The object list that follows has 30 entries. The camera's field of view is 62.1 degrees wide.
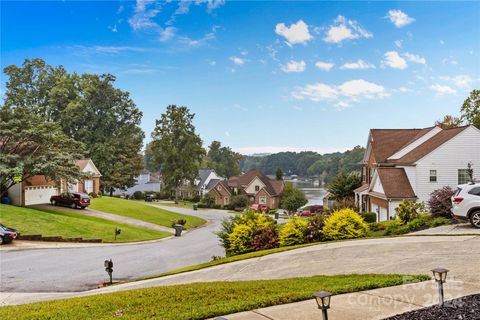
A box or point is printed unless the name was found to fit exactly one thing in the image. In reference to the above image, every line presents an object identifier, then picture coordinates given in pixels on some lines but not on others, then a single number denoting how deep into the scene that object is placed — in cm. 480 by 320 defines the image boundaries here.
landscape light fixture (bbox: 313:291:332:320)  548
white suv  1564
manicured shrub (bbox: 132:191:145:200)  7806
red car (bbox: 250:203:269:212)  5953
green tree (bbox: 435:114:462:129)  5342
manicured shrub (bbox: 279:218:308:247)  1830
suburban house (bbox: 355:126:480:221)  2962
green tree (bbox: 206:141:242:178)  12235
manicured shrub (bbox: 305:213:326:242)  1850
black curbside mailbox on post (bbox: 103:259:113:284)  1593
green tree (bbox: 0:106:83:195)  3112
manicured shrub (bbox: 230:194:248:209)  6719
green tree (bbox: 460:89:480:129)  4681
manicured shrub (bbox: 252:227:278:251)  1870
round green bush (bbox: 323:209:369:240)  1780
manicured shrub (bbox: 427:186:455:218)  1833
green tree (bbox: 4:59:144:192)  6184
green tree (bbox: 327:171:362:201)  4250
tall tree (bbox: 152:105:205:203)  6675
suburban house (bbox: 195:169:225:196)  8669
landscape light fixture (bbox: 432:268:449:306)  659
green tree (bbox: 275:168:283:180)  7846
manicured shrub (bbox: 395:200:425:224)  1959
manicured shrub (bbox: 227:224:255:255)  1891
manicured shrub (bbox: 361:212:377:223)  2952
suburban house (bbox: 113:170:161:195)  9004
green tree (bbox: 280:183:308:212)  6204
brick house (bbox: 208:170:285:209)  7156
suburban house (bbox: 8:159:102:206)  3466
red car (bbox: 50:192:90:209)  3766
